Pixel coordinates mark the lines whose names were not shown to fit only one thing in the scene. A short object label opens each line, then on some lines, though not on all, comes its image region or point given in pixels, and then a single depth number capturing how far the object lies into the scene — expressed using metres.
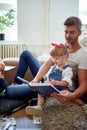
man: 1.52
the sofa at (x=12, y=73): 2.38
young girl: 1.59
